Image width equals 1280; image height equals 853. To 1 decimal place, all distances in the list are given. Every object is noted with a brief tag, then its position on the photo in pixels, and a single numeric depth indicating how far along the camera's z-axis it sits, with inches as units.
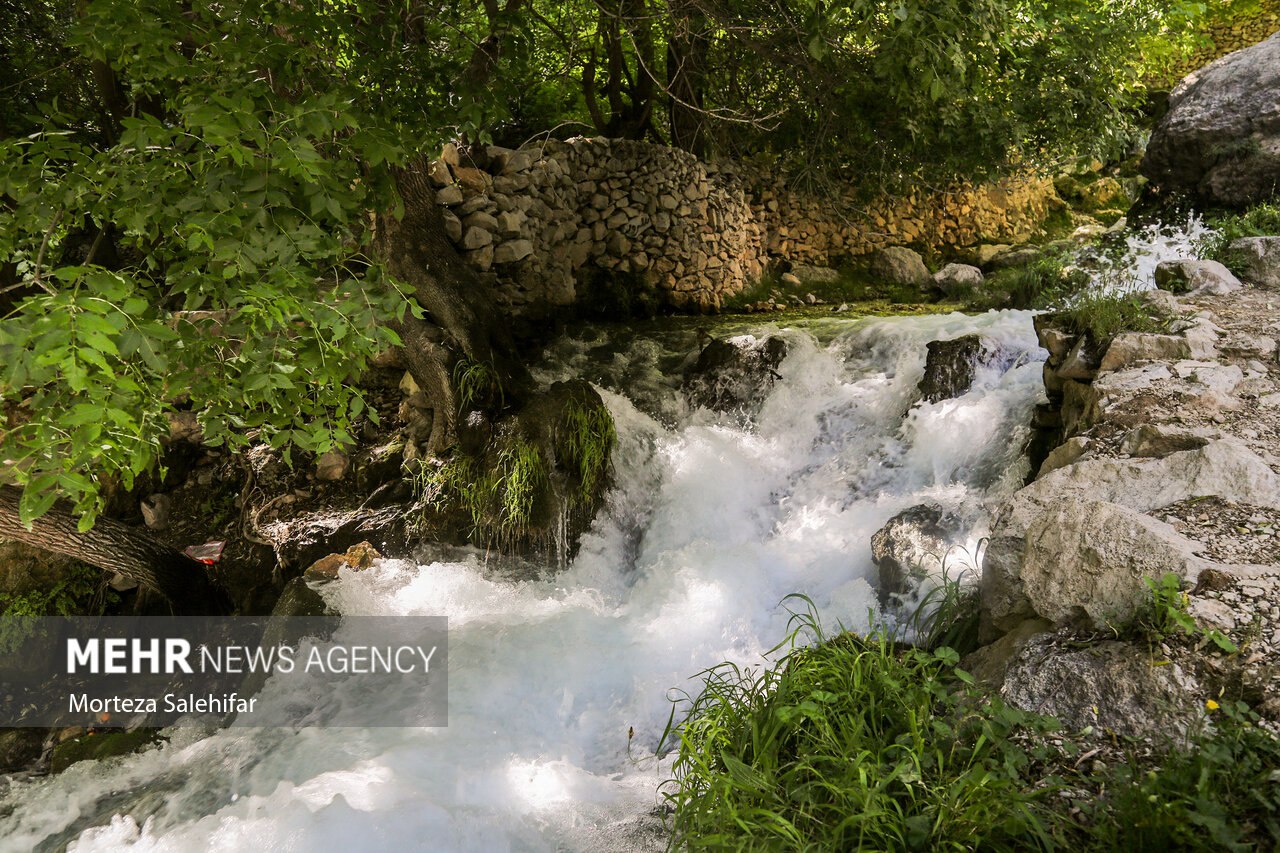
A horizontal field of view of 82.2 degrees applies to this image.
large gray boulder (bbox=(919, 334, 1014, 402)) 216.1
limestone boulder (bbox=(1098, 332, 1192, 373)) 163.2
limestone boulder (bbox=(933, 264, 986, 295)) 347.3
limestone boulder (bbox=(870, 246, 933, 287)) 377.7
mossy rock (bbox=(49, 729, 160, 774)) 162.7
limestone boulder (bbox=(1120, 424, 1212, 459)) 129.6
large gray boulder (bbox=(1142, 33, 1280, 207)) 279.9
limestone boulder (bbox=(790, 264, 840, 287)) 379.2
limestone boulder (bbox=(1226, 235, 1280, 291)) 208.8
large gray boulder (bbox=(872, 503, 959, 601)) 155.1
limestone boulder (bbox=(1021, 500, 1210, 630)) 98.7
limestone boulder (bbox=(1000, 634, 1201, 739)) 86.1
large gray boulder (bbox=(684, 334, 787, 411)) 249.4
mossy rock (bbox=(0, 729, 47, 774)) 179.3
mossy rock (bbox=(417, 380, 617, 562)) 204.5
